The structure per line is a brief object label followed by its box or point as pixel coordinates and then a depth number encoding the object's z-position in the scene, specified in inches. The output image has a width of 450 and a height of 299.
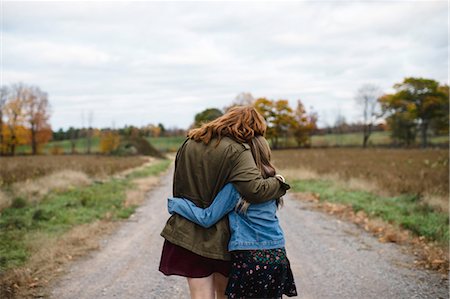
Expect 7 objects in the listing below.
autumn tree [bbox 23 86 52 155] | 2371.7
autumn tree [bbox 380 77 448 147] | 2326.5
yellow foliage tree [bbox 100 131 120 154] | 1979.2
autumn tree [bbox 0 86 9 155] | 1640.6
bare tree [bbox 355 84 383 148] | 2933.6
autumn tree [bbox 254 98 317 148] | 2851.9
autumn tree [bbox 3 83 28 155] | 2114.7
